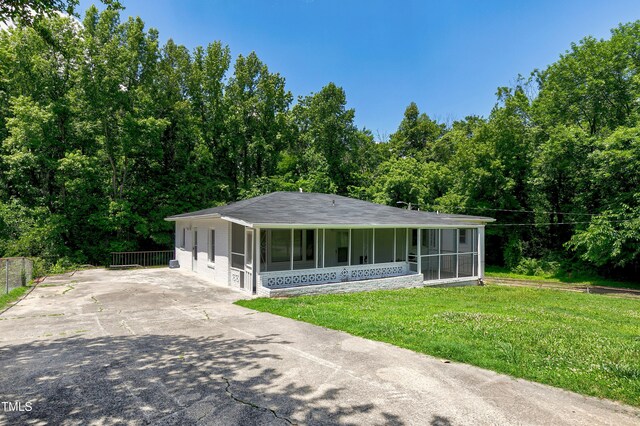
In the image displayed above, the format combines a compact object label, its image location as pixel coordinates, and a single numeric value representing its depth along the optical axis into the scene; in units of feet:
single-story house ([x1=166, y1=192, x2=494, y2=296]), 40.22
